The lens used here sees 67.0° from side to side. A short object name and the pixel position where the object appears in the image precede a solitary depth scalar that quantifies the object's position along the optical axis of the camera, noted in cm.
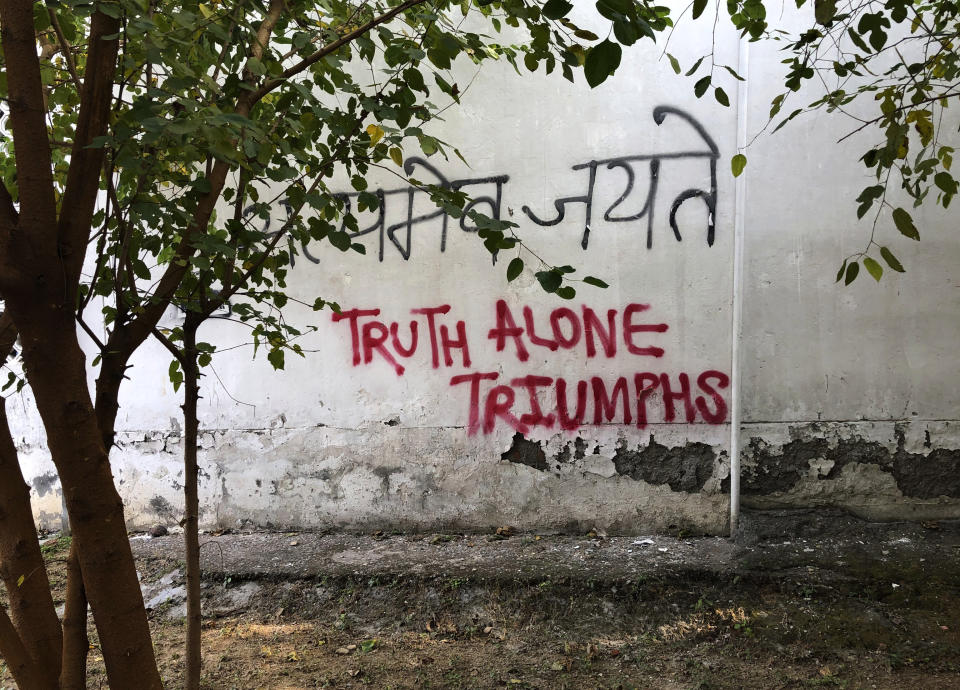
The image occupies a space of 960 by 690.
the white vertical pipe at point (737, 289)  355
